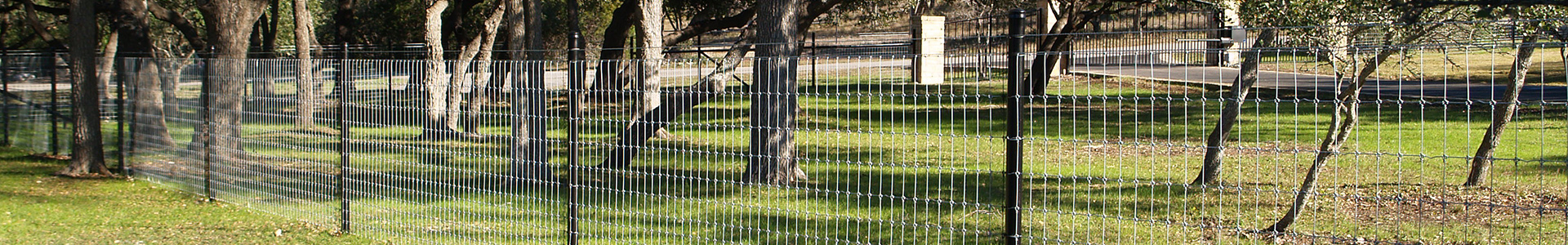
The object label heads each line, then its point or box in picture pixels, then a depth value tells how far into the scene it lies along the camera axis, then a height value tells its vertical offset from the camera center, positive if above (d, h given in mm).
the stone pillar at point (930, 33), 18031 +1078
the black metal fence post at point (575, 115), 5871 -42
